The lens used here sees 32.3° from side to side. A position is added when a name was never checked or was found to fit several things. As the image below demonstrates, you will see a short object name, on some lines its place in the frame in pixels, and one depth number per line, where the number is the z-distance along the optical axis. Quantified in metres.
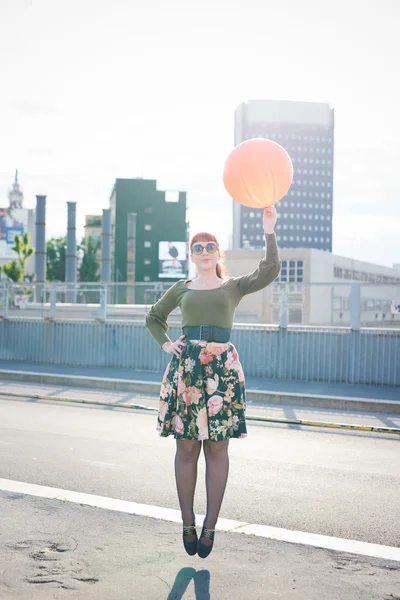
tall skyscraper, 186.62
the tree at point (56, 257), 95.43
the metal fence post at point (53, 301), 16.83
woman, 3.85
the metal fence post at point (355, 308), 13.24
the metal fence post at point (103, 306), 16.22
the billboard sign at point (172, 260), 76.75
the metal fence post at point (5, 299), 17.83
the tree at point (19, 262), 49.81
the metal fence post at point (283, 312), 13.86
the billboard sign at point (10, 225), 72.25
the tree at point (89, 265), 89.25
